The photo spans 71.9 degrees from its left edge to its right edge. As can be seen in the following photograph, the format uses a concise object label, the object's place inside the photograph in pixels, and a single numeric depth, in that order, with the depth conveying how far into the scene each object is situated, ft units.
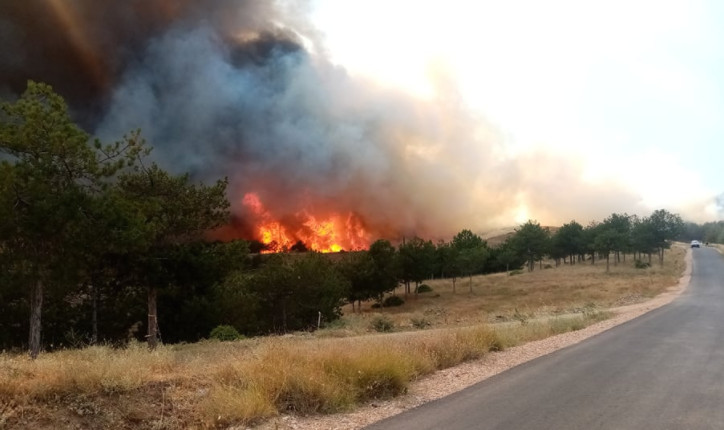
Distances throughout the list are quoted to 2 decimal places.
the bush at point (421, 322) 103.19
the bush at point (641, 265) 232.55
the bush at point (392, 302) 218.18
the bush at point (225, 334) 86.84
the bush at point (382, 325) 97.33
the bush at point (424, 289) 249.73
